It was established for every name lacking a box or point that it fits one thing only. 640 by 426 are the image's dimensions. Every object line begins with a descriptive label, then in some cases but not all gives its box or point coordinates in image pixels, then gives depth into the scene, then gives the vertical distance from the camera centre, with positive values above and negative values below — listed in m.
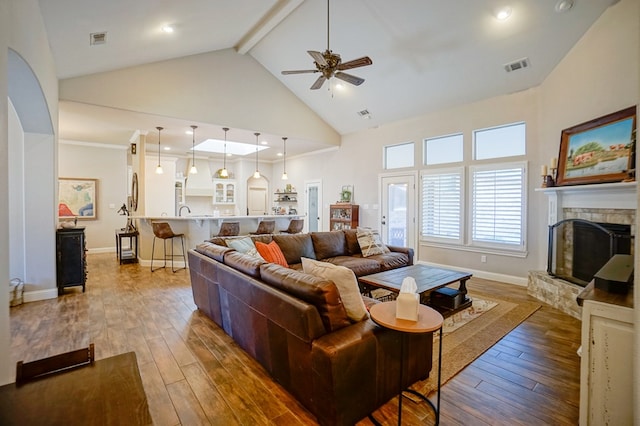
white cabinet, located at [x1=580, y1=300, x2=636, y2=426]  1.54 -0.82
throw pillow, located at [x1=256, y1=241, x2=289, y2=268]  3.78 -0.56
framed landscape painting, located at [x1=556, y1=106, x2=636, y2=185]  3.32 +0.73
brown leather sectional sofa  1.70 -0.86
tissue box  1.71 -0.56
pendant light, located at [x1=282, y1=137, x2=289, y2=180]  7.46 +1.72
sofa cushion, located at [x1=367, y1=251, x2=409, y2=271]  4.55 -0.79
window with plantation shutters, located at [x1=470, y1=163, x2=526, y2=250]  5.04 +0.07
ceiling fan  3.73 +1.85
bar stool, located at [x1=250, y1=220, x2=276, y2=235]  6.66 -0.41
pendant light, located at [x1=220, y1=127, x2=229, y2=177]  6.34 +1.64
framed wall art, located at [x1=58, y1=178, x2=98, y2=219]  7.56 +0.31
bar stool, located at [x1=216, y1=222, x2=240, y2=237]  6.10 -0.42
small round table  1.63 -0.64
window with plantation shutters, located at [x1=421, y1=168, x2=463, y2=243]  5.80 +0.08
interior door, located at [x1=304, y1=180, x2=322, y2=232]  8.96 +0.12
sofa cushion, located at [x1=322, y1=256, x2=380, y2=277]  4.19 -0.79
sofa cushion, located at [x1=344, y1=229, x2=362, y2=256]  5.10 -0.60
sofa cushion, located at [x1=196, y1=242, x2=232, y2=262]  3.11 -0.46
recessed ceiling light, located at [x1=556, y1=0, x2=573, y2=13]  3.53 +2.43
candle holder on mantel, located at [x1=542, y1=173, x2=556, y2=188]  4.26 +0.41
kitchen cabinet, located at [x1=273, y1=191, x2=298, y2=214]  9.93 +0.23
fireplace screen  3.36 -0.46
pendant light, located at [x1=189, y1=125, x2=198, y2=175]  6.37 +1.66
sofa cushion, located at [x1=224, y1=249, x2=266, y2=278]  2.45 -0.48
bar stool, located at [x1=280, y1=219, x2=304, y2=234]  6.96 -0.40
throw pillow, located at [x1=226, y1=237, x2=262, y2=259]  3.54 -0.45
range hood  9.40 +0.84
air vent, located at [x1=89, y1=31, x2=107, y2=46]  3.61 +2.09
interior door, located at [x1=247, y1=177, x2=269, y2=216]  10.41 +0.44
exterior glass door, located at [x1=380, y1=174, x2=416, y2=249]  6.56 -0.02
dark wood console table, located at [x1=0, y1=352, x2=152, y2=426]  0.89 -0.62
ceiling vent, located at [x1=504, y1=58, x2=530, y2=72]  4.47 +2.20
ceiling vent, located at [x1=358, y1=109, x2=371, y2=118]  6.78 +2.18
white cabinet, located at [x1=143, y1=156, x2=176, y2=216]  7.36 +0.52
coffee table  3.36 -0.84
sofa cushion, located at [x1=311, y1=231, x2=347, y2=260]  4.76 -0.57
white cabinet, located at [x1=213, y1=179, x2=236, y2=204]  9.94 +0.59
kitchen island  6.29 -0.48
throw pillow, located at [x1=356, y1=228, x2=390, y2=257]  4.88 -0.56
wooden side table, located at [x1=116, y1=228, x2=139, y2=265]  6.63 -0.92
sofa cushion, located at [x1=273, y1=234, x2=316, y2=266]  4.34 -0.56
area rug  2.47 -1.28
